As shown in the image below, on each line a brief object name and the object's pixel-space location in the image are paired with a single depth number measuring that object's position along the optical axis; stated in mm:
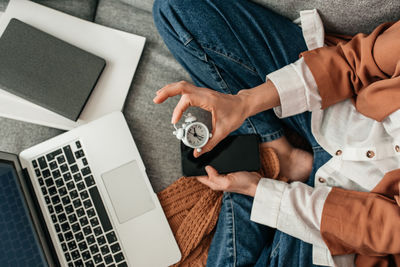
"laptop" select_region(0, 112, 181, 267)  894
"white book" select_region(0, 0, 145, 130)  985
